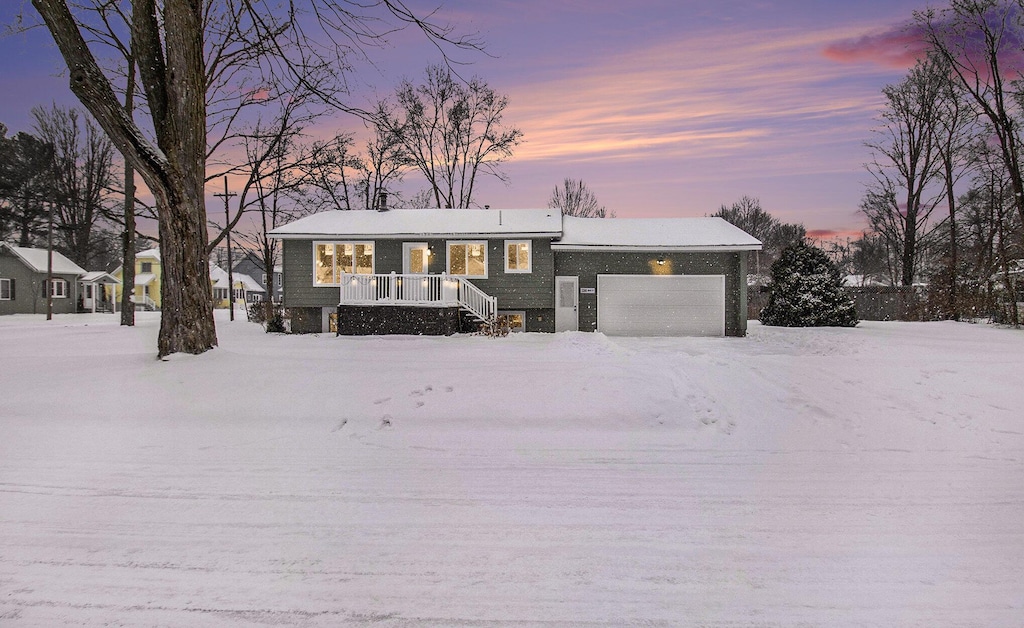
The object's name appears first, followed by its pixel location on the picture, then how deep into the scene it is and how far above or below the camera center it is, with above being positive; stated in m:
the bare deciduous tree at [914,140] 24.77 +8.65
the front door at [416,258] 18.11 +1.74
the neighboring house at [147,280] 44.56 +2.39
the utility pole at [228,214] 24.25 +4.64
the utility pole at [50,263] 27.34 +2.44
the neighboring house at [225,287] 55.69 +2.25
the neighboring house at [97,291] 34.91 +1.15
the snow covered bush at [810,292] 19.33 +0.48
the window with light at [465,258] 17.98 +1.71
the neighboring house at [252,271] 73.50 +5.38
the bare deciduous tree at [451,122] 27.78 +10.46
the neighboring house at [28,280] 30.00 +1.64
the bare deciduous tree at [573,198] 38.41 +8.31
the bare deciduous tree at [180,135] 7.18 +2.63
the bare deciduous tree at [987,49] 18.23 +9.69
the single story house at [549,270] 17.75 +1.29
